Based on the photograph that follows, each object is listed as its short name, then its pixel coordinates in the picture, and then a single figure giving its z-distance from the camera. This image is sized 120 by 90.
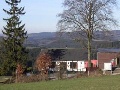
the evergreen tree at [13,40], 61.91
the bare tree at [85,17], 55.00
